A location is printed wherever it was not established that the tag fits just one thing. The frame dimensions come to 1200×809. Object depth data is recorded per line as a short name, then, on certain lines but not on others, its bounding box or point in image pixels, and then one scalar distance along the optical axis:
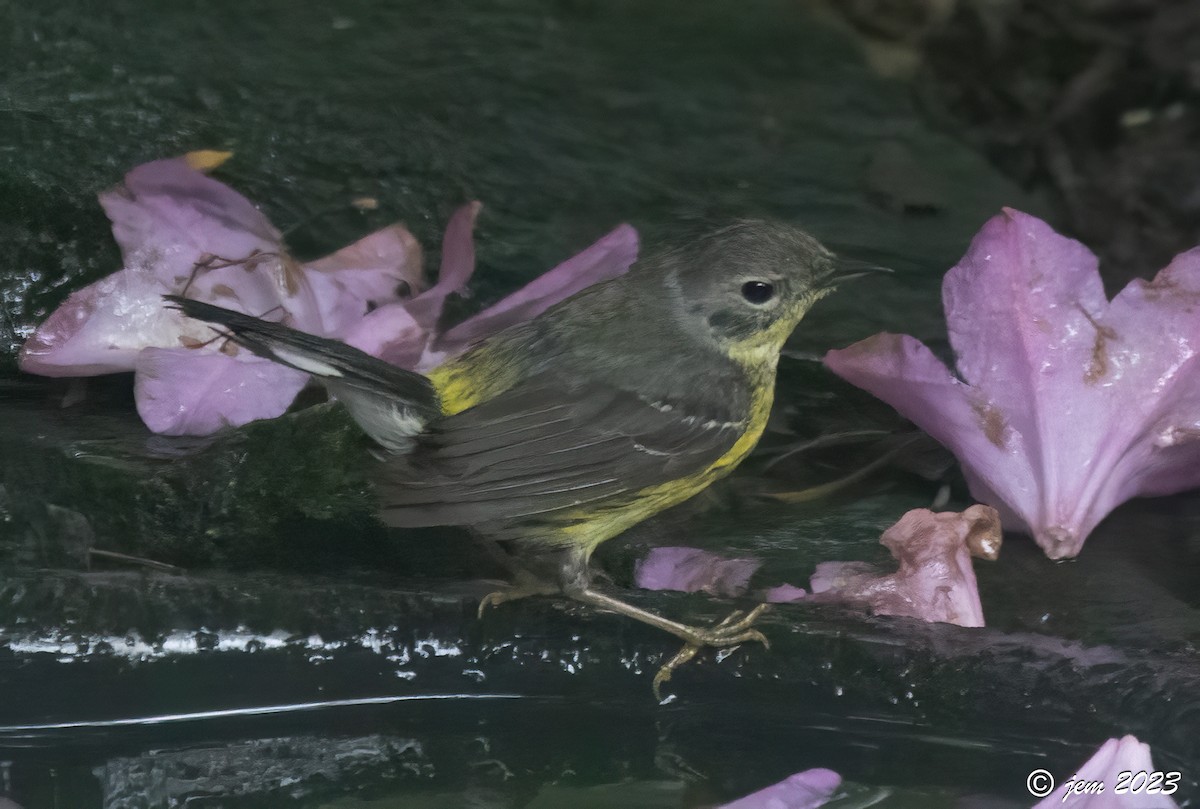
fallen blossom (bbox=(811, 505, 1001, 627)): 3.11
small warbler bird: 3.12
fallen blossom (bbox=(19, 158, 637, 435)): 3.15
